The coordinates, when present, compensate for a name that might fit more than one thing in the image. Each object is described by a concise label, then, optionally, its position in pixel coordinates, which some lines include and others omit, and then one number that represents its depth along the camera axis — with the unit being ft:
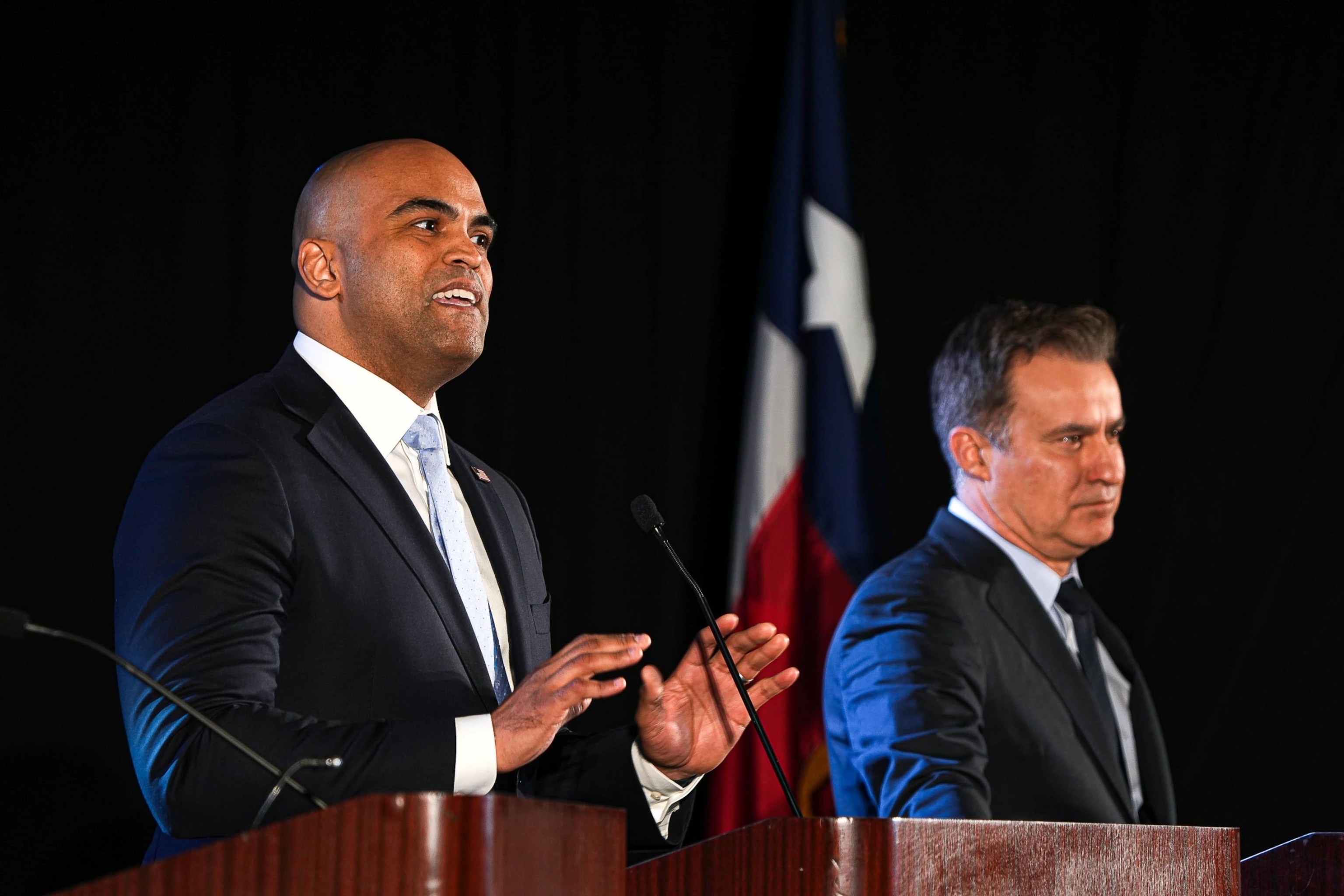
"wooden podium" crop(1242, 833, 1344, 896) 22.69
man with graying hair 24.29
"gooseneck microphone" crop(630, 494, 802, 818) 22.29
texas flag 25.90
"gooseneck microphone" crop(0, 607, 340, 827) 21.38
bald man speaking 21.95
